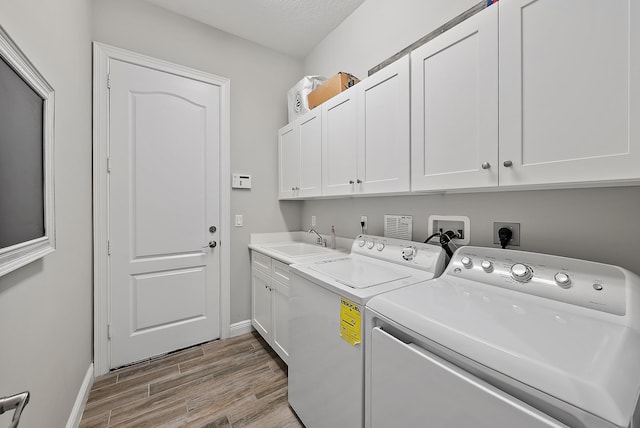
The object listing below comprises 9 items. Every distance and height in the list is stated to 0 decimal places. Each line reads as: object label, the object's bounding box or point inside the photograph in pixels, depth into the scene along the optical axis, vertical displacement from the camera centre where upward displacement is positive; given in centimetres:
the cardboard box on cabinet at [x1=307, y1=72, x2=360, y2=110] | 187 +96
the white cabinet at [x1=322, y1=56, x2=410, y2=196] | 137 +48
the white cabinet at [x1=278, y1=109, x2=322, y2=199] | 206 +50
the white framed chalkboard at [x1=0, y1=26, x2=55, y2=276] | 72 +17
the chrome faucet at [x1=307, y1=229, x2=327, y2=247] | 246 -28
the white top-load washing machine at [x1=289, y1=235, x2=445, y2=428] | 107 -52
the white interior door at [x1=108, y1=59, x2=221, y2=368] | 196 +1
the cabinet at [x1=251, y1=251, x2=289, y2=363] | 186 -74
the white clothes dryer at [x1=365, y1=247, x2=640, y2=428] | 55 -35
